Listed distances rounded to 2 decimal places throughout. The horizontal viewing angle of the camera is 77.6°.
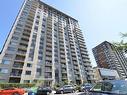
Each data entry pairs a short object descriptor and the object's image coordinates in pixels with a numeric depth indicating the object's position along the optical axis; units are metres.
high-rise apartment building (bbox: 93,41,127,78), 71.05
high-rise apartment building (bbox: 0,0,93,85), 28.71
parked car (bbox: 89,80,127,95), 2.91
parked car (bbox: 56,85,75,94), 15.69
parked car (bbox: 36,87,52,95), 12.45
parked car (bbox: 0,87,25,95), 10.18
